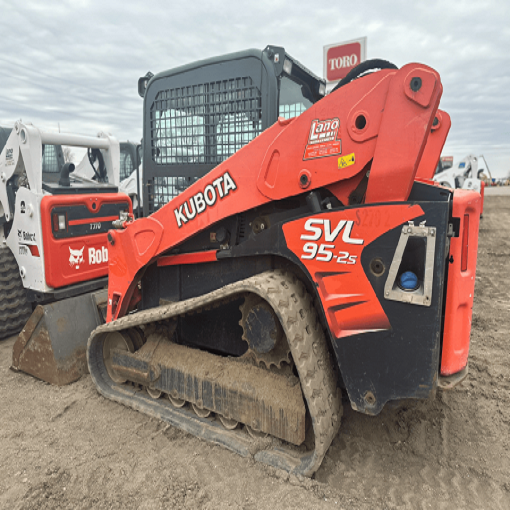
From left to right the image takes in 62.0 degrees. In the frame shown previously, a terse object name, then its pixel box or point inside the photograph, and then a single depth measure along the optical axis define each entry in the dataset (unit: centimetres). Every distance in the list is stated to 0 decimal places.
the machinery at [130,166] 1112
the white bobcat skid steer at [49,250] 360
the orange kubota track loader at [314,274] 200
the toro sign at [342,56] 703
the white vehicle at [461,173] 1787
